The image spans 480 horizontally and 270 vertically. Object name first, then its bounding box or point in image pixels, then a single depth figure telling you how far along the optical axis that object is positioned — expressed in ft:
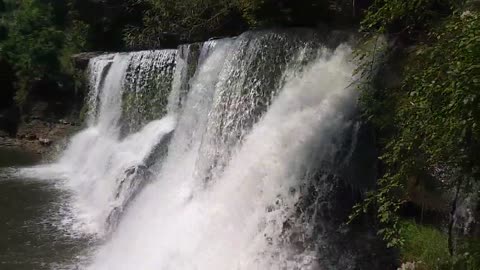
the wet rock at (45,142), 50.57
